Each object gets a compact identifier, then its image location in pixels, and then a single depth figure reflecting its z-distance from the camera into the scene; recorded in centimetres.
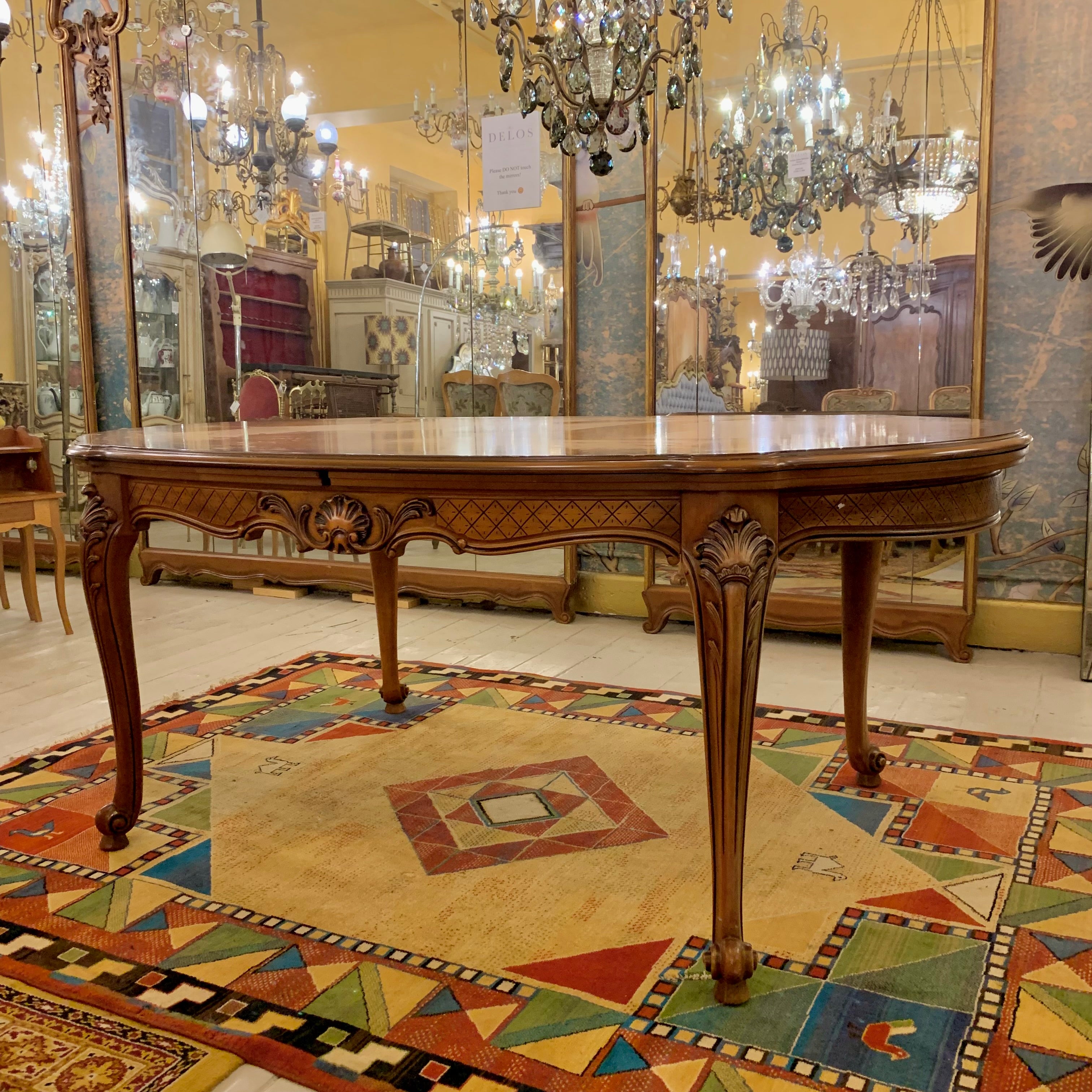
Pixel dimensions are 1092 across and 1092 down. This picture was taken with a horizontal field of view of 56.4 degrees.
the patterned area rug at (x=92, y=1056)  128
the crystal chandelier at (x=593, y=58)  238
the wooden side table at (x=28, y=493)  378
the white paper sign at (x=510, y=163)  392
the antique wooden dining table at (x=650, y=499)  136
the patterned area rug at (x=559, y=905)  133
